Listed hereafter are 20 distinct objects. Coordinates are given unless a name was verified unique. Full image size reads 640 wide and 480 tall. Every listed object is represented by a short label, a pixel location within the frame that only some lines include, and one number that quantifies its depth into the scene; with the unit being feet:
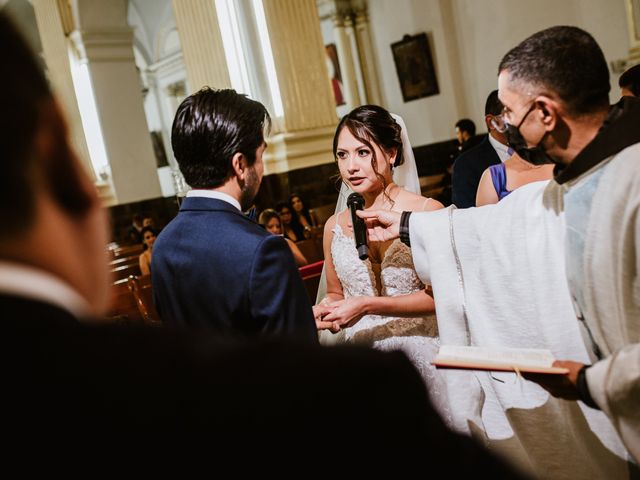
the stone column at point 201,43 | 26.14
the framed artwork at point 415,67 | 39.29
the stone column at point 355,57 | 44.91
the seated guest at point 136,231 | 34.53
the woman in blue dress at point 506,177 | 10.40
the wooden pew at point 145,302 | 13.40
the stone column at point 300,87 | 26.35
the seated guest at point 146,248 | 23.04
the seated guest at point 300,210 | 24.78
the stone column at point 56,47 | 38.17
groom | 5.32
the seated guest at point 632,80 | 13.41
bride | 8.81
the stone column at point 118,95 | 38.34
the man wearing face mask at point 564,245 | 5.42
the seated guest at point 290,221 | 23.27
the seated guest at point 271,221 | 20.08
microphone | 7.93
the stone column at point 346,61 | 45.68
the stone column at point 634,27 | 30.09
